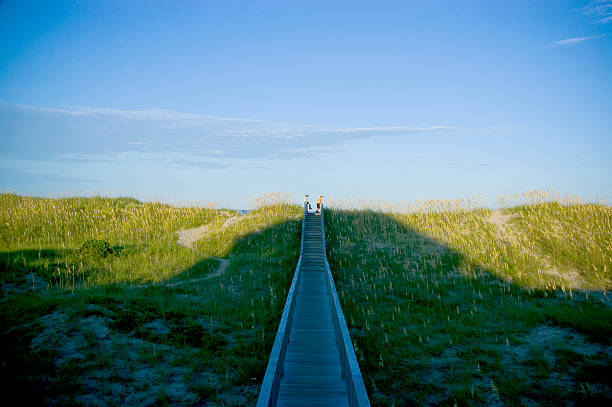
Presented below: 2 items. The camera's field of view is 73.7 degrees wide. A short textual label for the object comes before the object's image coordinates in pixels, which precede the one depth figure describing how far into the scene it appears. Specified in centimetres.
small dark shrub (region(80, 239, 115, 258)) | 2173
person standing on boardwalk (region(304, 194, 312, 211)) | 2980
